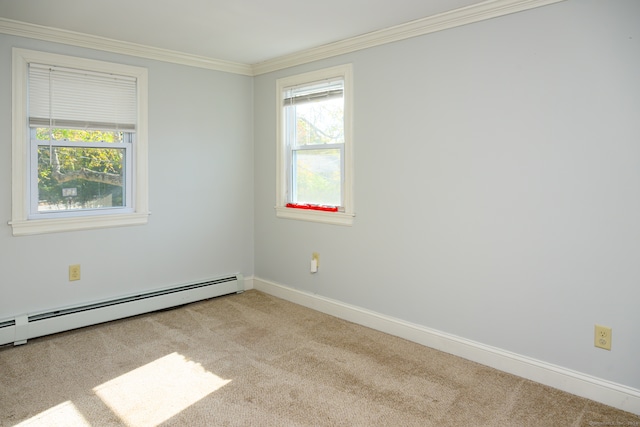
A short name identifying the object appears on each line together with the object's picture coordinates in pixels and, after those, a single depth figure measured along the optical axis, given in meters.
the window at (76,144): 3.25
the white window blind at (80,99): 3.31
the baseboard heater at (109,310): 3.15
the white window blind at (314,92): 3.77
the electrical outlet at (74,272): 3.50
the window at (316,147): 3.72
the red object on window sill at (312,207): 3.87
